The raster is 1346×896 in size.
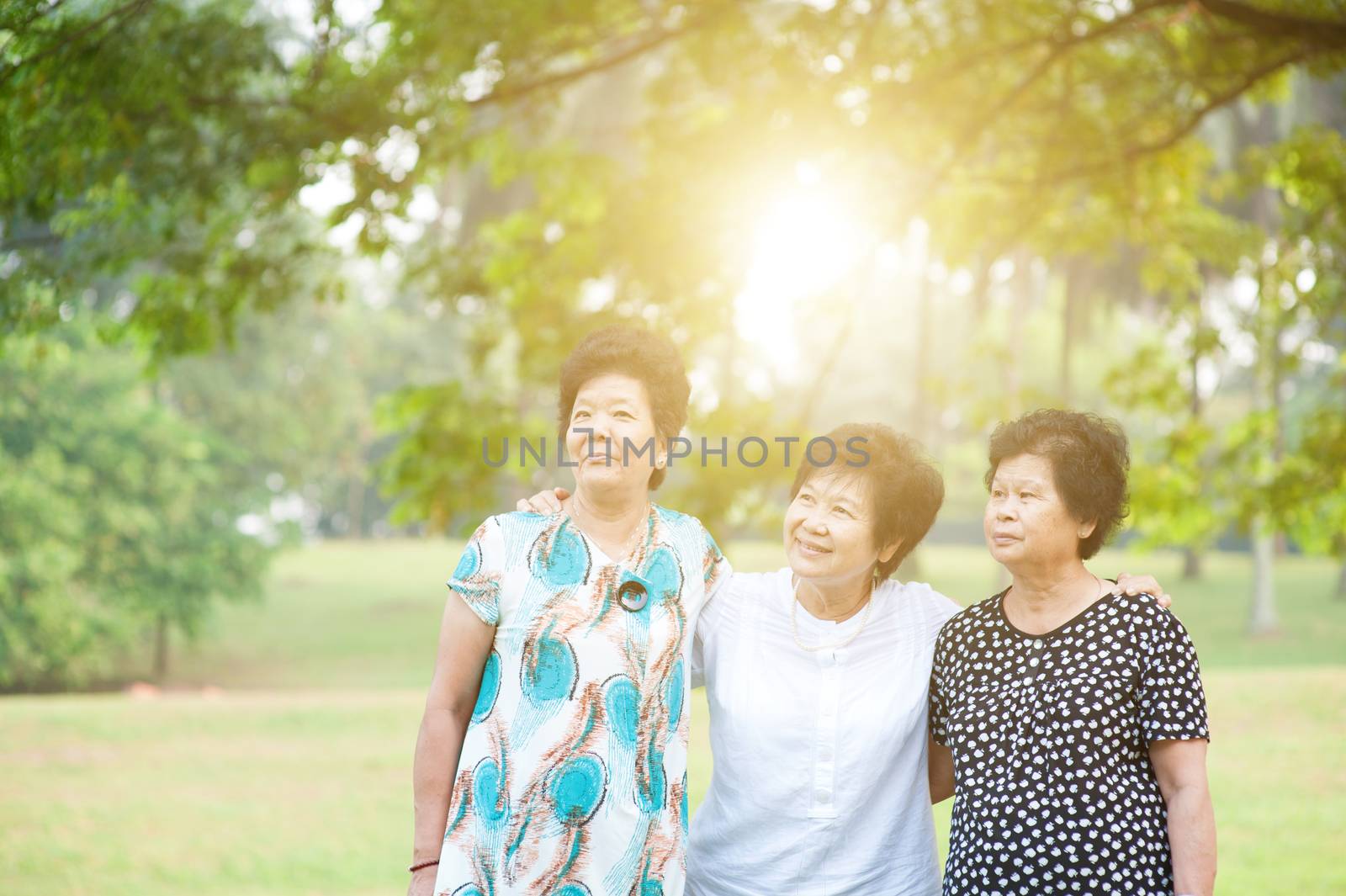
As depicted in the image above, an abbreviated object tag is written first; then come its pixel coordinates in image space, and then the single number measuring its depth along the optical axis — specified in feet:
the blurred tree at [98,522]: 66.44
